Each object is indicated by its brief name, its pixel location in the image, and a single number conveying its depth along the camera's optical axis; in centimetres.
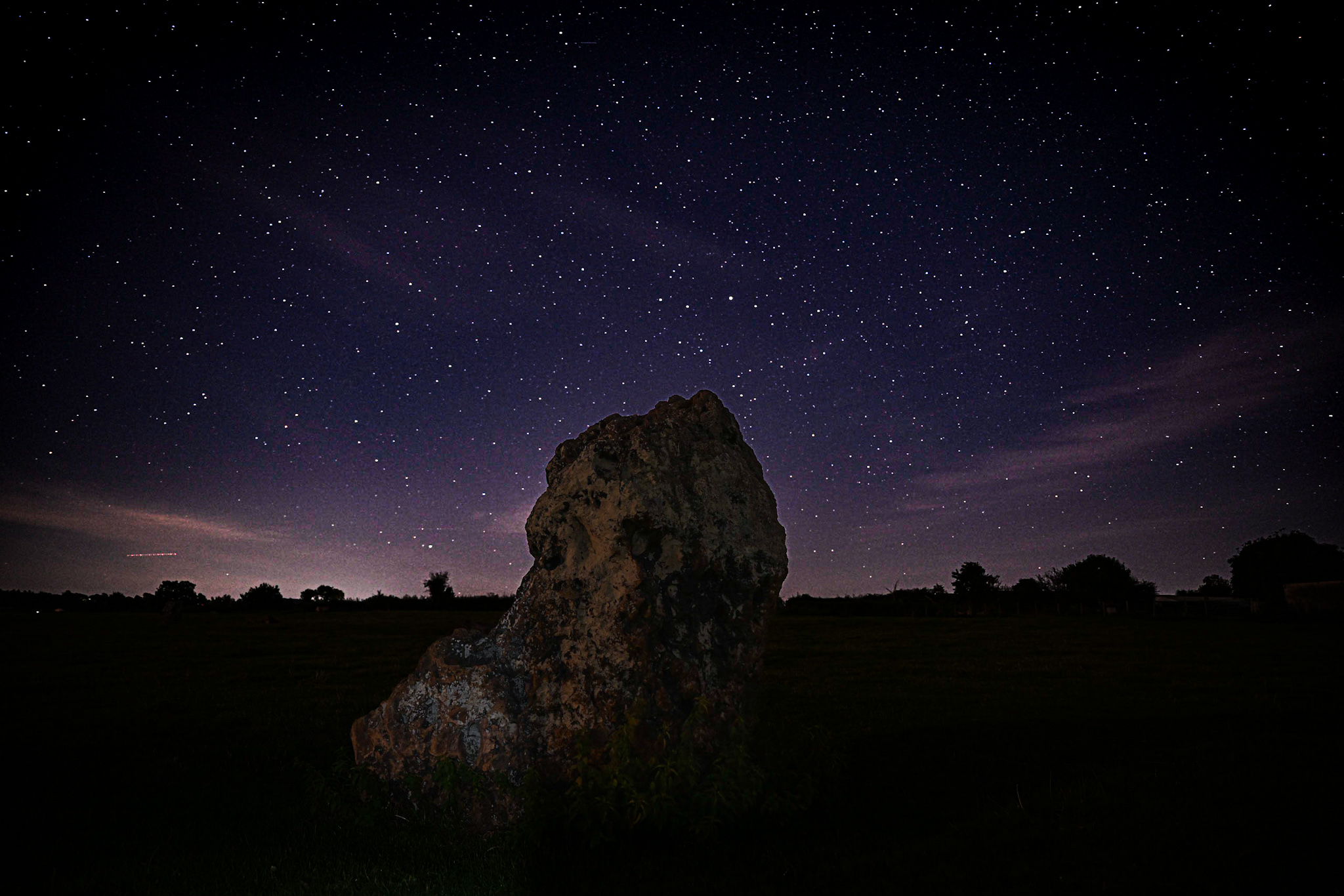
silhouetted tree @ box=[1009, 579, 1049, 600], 6500
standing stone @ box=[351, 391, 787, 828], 814
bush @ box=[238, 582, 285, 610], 6544
